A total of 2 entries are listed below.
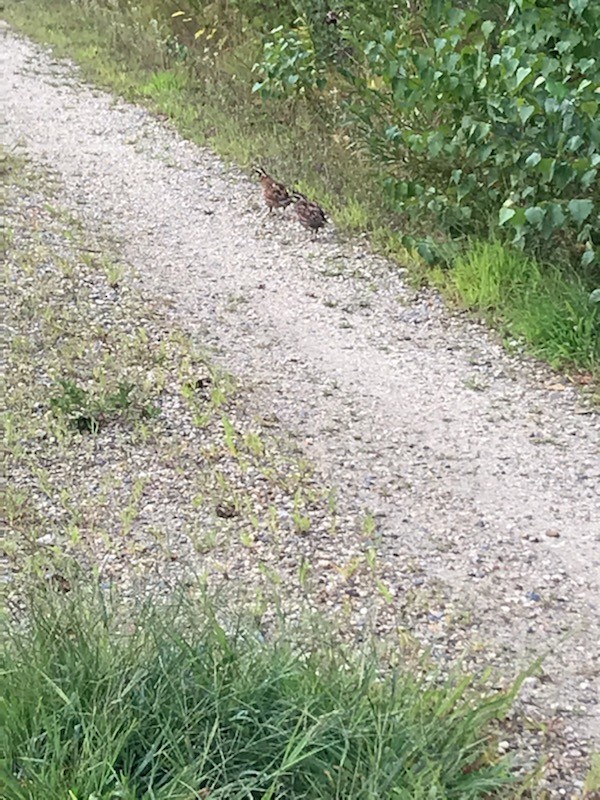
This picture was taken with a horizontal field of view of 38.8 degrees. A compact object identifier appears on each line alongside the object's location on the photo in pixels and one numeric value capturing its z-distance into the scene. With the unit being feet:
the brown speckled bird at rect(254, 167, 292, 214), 24.47
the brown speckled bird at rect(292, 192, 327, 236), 23.79
